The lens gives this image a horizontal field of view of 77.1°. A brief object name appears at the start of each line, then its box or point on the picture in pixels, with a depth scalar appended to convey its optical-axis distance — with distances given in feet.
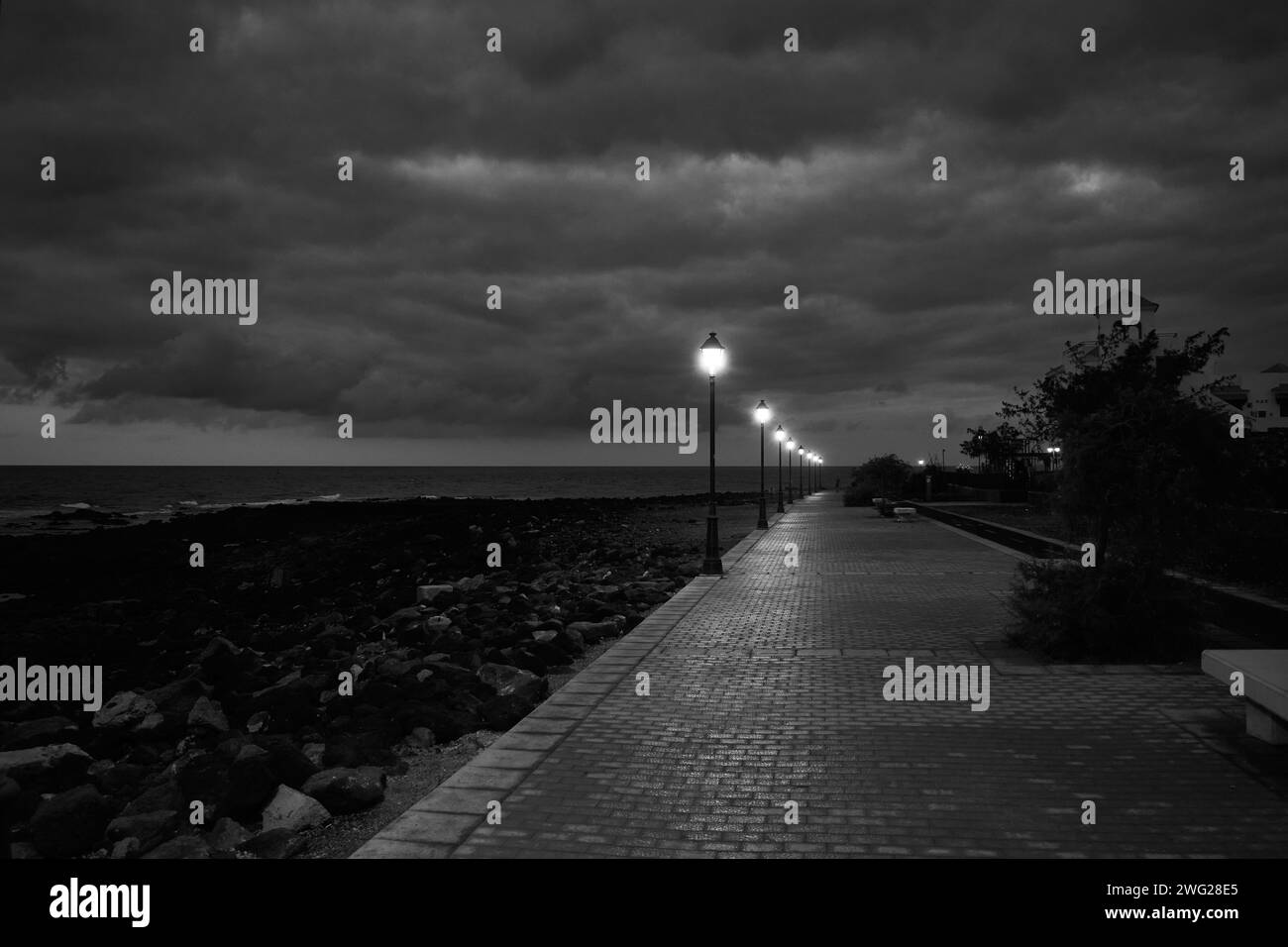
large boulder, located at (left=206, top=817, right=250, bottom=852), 16.49
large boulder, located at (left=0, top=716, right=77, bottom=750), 26.30
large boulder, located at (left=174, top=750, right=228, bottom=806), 18.98
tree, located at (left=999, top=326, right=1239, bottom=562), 26.25
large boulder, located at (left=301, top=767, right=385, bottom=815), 17.19
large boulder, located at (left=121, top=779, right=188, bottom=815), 18.72
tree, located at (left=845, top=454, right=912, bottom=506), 163.53
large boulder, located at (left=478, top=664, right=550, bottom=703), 25.43
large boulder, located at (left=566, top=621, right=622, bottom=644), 36.83
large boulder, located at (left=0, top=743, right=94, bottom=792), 22.07
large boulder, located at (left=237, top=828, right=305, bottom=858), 15.12
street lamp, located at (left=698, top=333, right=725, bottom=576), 53.31
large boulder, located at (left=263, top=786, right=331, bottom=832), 16.66
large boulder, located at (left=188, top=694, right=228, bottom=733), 27.48
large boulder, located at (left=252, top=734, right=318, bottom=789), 19.15
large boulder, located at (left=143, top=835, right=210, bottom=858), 15.76
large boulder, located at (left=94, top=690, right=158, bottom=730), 29.07
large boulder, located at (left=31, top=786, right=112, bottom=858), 17.47
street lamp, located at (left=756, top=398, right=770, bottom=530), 100.65
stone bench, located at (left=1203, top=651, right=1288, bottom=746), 17.42
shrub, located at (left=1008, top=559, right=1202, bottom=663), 26.55
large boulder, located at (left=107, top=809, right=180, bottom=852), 17.46
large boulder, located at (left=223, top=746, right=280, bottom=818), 17.92
